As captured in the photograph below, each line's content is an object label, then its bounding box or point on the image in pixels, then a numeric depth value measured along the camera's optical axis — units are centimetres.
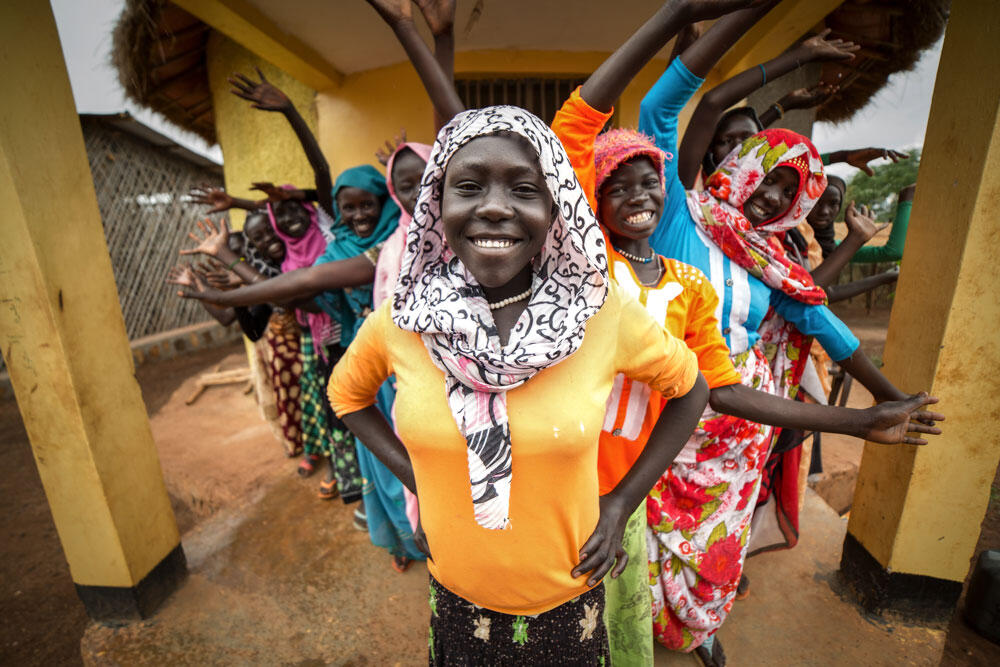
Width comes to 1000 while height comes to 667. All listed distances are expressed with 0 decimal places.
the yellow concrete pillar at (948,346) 172
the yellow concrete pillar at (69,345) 180
